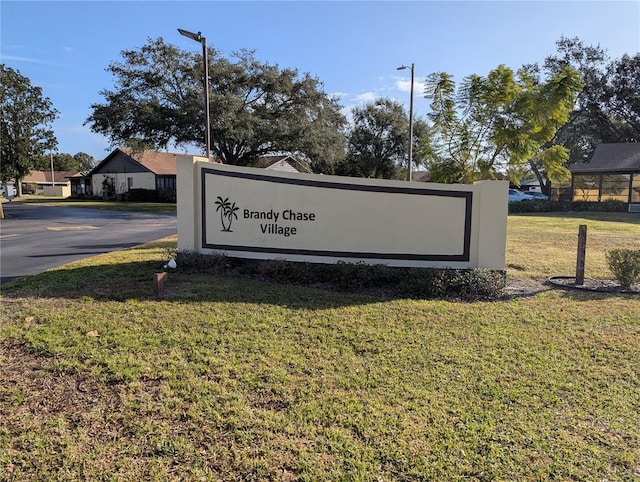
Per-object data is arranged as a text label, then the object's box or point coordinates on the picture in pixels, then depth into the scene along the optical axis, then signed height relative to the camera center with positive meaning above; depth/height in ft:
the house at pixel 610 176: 91.61 +5.25
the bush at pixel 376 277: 20.79 -4.03
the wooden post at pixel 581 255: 23.26 -2.95
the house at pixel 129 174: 138.00 +5.78
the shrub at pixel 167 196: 124.98 -1.07
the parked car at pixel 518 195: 133.10 +1.10
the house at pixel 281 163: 132.77 +9.50
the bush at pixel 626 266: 22.45 -3.36
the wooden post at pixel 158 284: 18.68 -3.90
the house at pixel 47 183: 191.42 +4.11
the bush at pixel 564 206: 89.86 -1.41
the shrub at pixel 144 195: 128.36 -0.98
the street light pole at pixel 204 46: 45.75 +16.06
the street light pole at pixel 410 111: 63.36 +12.64
